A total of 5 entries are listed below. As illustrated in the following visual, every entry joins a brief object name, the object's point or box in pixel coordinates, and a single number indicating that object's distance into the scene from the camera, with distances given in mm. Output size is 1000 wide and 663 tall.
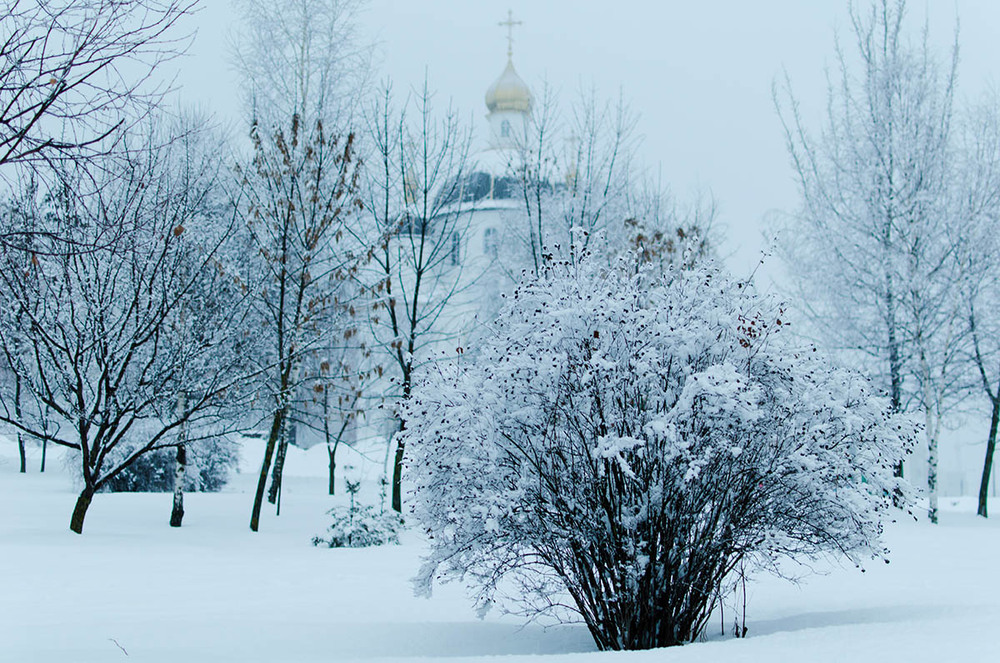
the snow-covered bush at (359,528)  12695
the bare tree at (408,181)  16078
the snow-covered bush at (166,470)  18656
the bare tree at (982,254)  16328
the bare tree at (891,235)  16188
